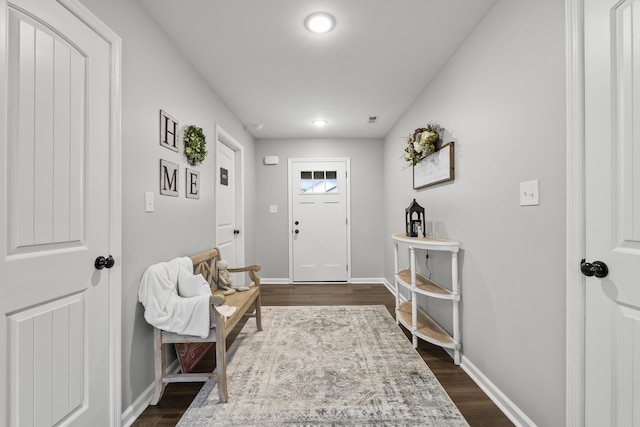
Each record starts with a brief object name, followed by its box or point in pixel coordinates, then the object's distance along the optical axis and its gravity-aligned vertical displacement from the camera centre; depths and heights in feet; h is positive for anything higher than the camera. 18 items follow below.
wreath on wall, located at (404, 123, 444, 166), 8.11 +2.14
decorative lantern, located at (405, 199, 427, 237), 8.69 -0.26
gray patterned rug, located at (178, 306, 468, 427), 5.18 -3.70
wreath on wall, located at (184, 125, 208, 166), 7.41 +1.89
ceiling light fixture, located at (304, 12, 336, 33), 5.95 +4.18
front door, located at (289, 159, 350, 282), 15.35 -0.56
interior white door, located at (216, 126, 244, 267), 10.57 +0.62
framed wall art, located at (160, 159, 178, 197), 6.29 +0.85
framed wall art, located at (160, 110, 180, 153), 6.29 +1.94
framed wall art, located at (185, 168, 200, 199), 7.58 +0.86
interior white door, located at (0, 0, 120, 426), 3.26 -0.06
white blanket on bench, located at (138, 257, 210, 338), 5.48 -1.86
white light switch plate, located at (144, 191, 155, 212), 5.69 +0.27
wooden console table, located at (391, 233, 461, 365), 6.93 -2.02
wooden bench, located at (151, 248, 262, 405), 5.60 -2.87
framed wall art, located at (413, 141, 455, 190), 7.40 +1.38
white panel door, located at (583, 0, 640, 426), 3.19 +0.07
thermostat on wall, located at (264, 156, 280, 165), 15.12 +2.93
